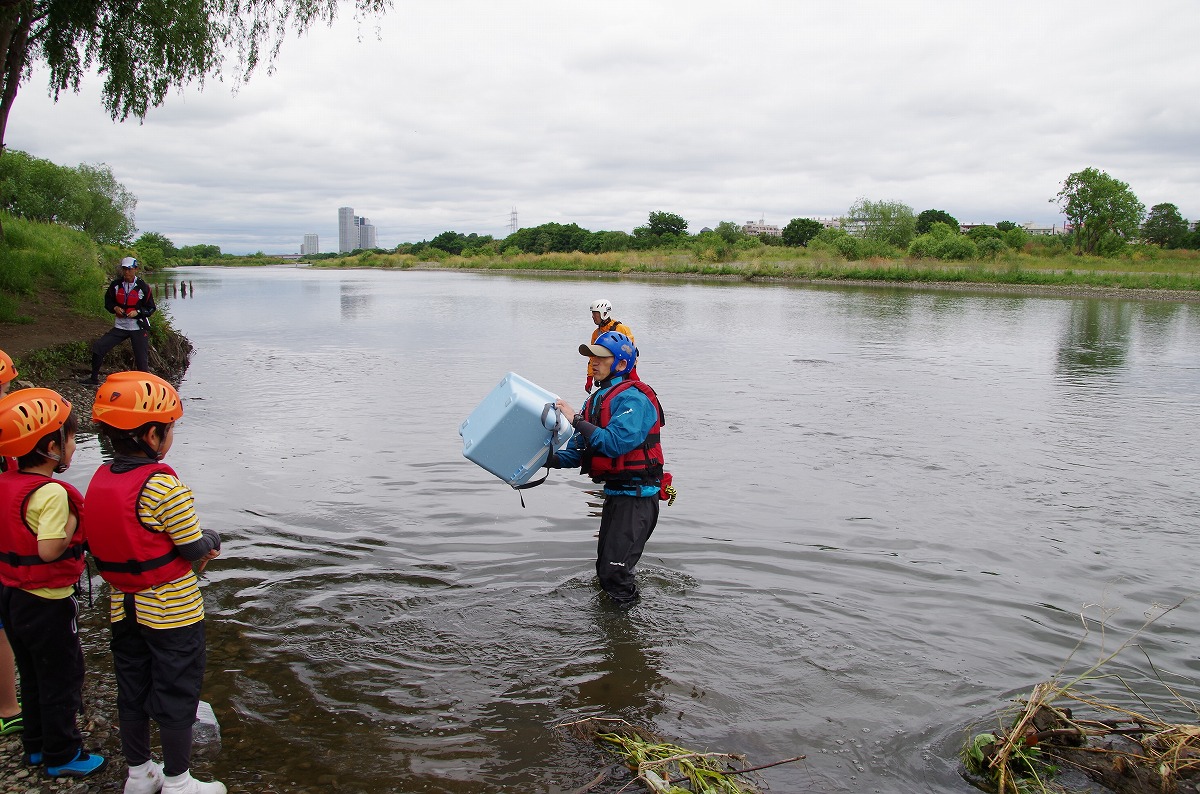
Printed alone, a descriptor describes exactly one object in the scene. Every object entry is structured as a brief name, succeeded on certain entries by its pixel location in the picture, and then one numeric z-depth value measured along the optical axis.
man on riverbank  12.62
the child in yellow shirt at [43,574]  3.57
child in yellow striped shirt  3.42
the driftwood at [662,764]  3.97
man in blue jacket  5.38
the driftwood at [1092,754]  4.09
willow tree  14.93
